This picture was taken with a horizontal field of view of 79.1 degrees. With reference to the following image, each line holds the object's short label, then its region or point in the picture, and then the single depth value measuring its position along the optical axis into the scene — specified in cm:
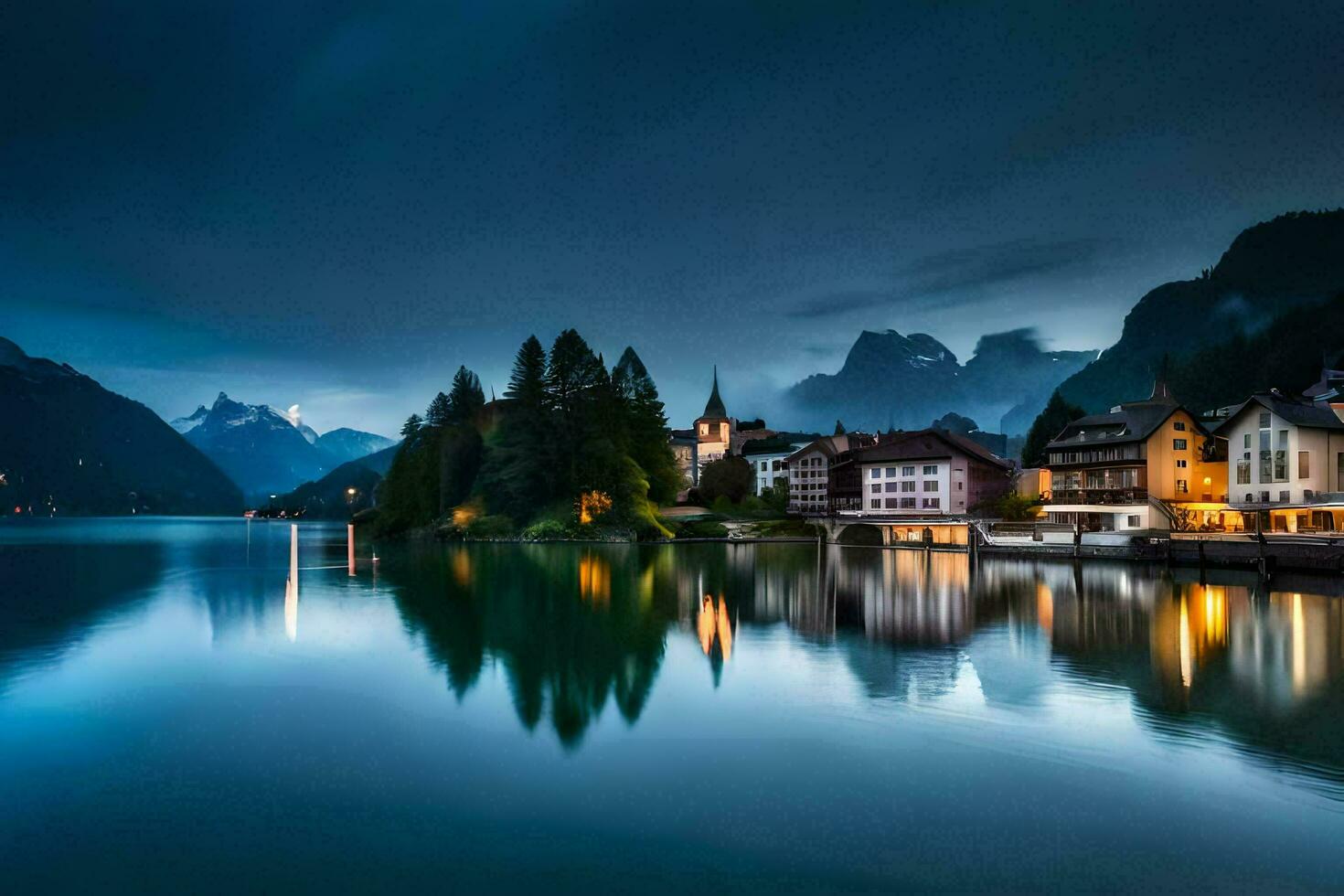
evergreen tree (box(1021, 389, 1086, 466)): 10188
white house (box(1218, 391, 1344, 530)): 5844
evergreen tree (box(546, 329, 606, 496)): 9600
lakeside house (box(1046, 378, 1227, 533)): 6750
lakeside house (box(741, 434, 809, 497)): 12344
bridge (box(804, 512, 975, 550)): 7856
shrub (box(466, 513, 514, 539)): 9706
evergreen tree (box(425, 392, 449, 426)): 12407
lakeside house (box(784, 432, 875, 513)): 10562
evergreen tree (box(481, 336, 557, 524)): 9631
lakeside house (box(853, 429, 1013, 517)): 8406
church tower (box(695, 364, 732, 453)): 16100
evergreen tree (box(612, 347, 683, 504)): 10500
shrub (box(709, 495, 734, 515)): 10681
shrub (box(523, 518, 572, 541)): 9150
